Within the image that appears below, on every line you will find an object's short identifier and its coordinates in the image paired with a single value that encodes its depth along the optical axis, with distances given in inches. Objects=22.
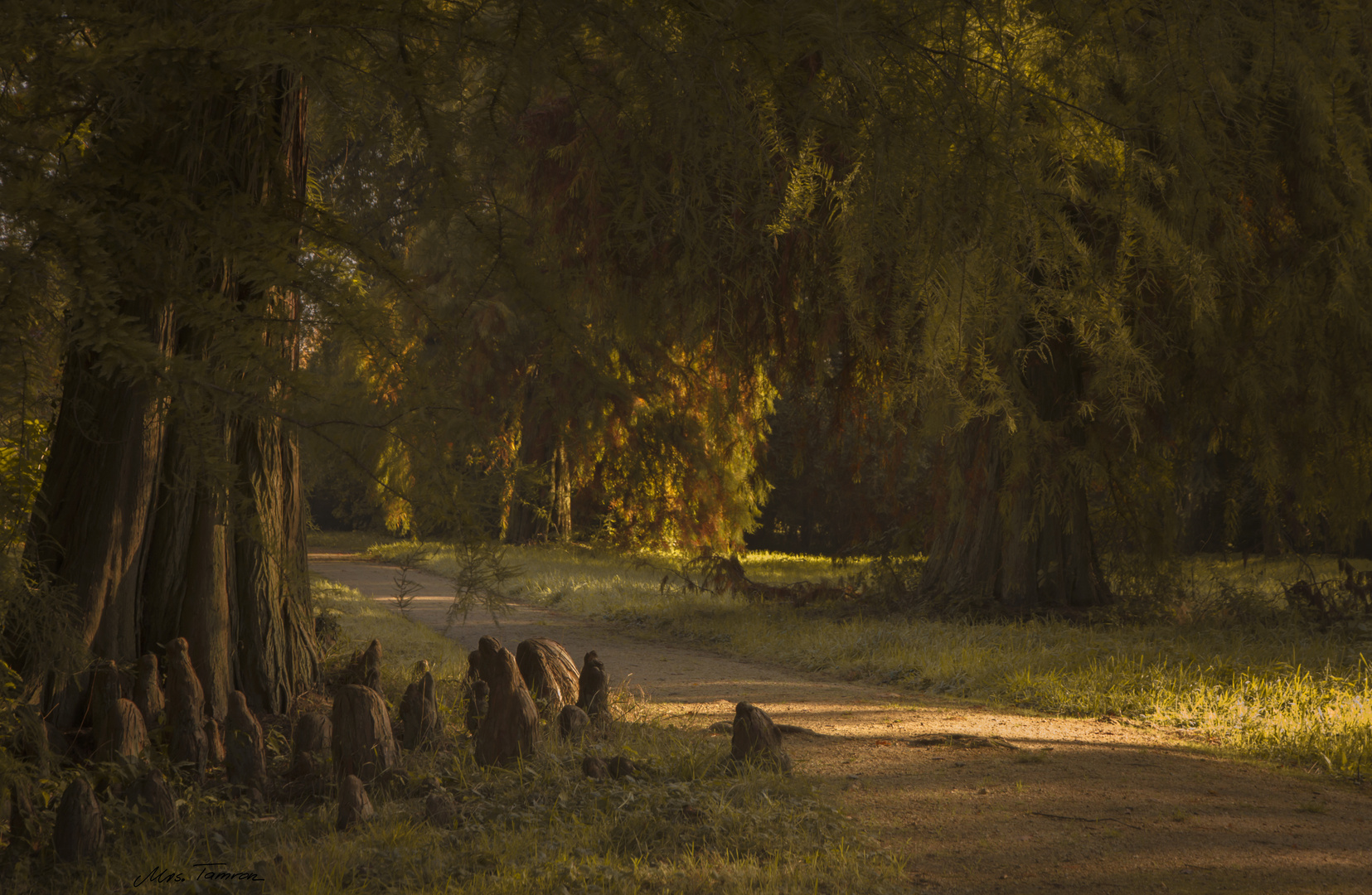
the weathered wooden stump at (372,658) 433.1
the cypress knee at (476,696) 422.6
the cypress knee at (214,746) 378.3
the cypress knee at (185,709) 369.4
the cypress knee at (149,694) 385.1
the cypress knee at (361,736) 358.9
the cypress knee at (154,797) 322.3
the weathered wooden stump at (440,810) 321.1
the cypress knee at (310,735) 370.9
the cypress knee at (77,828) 298.7
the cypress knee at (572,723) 407.8
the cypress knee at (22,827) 301.5
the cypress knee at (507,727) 374.3
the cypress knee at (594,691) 437.4
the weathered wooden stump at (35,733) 313.4
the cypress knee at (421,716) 393.7
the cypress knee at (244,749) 361.4
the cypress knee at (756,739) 367.9
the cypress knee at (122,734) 358.3
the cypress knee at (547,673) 451.7
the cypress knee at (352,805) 319.0
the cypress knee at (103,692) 375.2
